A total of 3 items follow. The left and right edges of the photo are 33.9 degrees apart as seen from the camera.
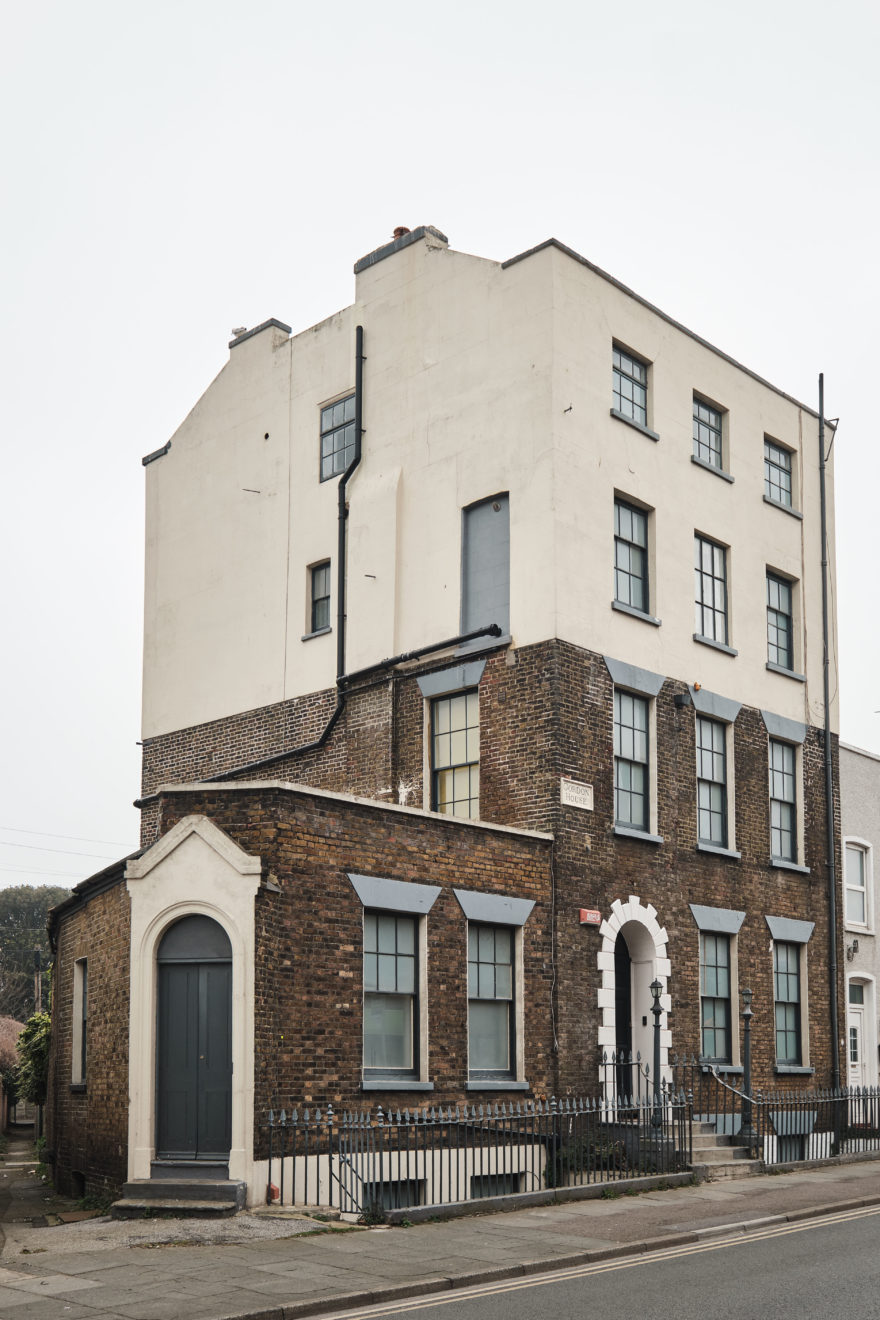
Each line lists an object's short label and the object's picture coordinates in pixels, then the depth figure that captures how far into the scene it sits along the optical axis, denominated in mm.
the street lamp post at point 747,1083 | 21766
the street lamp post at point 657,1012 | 20109
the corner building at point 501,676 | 18625
